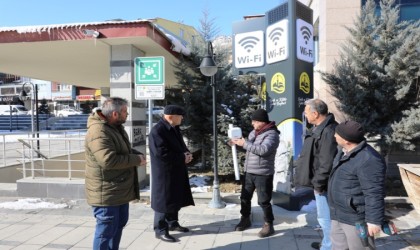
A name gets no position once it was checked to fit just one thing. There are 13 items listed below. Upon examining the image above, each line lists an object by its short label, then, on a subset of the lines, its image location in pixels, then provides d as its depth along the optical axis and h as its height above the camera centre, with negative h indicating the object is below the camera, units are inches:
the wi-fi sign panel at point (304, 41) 216.1 +49.2
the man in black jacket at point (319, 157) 135.3 -16.9
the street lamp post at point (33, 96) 557.9 +42.4
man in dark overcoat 166.9 -25.8
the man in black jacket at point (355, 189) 96.8 -22.2
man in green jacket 120.4 -17.5
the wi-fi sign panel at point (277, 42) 216.5 +49.3
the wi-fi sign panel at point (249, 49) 238.1 +48.3
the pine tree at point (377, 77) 252.1 +29.1
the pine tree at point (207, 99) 305.7 +17.4
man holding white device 171.5 -21.9
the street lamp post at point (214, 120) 219.5 -1.9
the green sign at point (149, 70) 211.0 +29.8
